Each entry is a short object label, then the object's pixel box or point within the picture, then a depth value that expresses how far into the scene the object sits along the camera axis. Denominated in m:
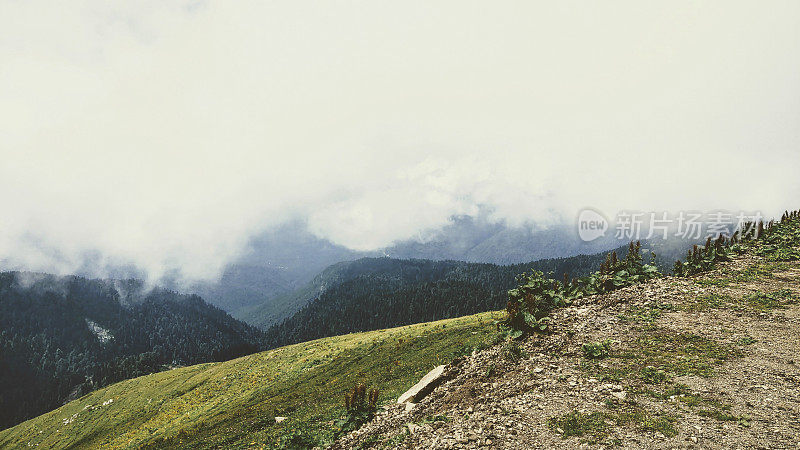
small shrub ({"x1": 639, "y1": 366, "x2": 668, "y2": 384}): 14.59
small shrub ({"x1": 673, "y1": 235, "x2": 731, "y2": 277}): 26.44
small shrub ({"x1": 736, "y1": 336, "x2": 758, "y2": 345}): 16.72
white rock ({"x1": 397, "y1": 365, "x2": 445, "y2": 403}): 19.31
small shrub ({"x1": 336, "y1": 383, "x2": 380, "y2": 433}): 19.48
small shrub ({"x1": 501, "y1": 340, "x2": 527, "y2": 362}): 18.13
